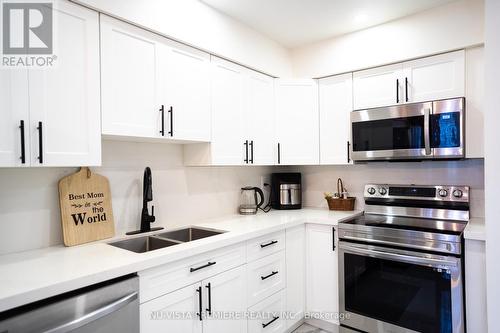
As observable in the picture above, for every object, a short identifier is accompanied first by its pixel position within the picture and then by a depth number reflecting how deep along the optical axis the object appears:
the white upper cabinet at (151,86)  1.60
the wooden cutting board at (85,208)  1.63
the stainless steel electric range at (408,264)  1.88
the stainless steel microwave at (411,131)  2.09
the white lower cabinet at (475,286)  1.79
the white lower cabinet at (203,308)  1.42
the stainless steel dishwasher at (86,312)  1.03
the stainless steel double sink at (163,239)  1.82
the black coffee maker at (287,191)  2.93
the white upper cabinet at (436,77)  2.14
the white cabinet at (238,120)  2.21
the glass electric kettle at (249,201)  2.66
